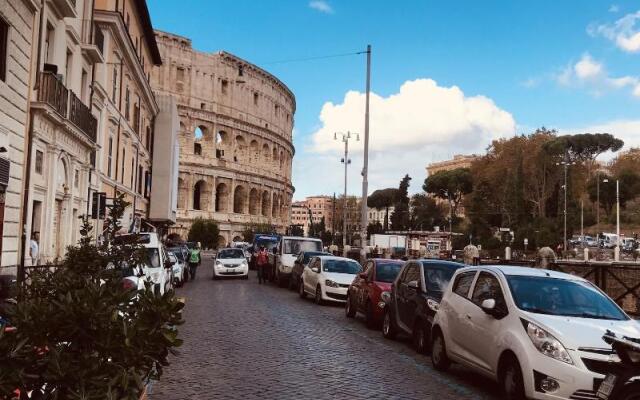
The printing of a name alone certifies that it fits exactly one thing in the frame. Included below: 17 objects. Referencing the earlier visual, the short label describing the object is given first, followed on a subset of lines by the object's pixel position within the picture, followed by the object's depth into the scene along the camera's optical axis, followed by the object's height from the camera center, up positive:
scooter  5.32 -1.06
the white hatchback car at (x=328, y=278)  18.84 -1.23
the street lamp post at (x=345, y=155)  54.69 +6.85
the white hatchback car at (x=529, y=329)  6.49 -0.95
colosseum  87.00 +13.42
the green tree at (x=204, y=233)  80.88 -0.23
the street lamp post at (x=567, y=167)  69.31 +8.90
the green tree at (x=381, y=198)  138.68 +8.68
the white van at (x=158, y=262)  16.38 -0.87
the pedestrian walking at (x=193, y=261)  30.67 -1.41
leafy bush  3.40 -0.63
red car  13.84 -1.13
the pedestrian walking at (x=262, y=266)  29.19 -1.44
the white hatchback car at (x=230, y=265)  31.03 -1.54
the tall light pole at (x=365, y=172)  32.43 +3.21
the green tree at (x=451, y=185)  115.00 +9.77
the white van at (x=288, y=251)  26.75 -0.71
